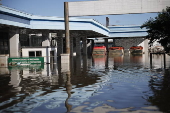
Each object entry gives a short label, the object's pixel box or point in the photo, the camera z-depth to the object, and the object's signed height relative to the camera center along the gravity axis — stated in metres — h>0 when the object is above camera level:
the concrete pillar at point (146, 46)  82.07 +1.50
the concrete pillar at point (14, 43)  36.34 +1.33
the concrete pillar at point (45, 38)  45.56 +2.56
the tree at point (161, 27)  20.95 +2.07
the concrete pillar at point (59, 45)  57.35 +1.51
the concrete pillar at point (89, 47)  92.34 +1.57
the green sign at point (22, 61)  30.16 -1.15
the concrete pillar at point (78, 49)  68.51 +0.60
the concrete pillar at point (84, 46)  71.43 +1.52
